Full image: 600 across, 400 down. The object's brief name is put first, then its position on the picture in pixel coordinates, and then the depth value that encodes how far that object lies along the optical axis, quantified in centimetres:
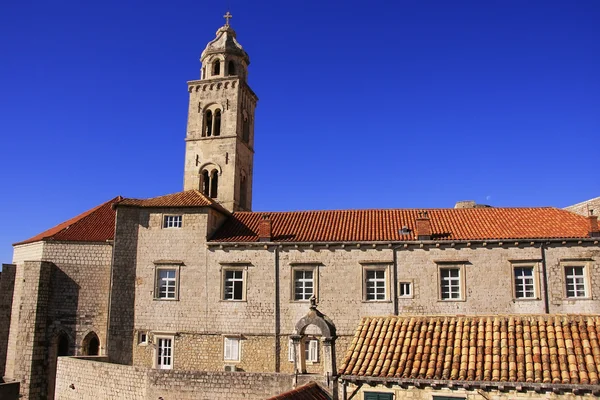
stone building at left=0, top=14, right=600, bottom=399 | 2362
